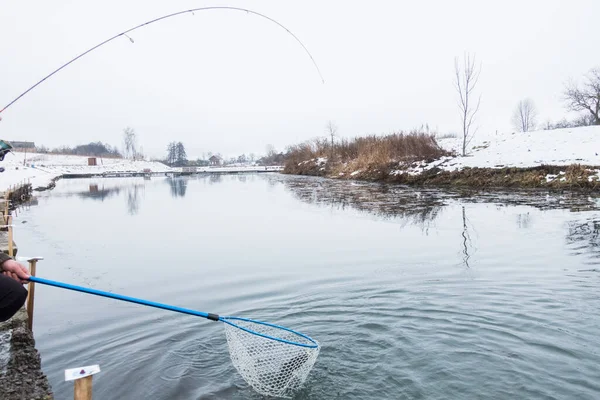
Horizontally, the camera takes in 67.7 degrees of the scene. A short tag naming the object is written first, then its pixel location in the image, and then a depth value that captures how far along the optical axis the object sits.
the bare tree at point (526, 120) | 89.62
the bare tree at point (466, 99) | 33.34
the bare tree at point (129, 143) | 142.00
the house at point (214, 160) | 193.75
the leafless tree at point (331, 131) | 68.84
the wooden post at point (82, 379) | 2.73
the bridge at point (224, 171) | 90.91
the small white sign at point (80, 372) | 2.70
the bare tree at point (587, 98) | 46.78
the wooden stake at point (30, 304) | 6.00
